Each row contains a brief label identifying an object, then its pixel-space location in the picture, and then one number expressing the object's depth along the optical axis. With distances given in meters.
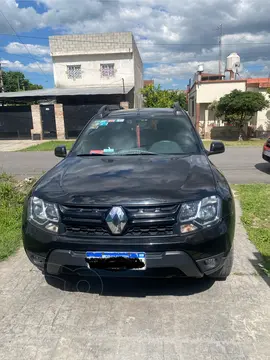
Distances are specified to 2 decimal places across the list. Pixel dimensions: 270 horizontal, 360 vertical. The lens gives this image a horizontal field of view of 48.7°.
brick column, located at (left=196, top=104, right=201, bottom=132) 22.80
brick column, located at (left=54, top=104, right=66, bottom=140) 20.69
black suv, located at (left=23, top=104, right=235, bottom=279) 2.28
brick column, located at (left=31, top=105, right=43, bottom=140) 21.03
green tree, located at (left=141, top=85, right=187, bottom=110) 22.20
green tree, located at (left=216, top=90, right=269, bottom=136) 17.56
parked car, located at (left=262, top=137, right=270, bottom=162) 8.11
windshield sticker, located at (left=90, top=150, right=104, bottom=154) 3.60
